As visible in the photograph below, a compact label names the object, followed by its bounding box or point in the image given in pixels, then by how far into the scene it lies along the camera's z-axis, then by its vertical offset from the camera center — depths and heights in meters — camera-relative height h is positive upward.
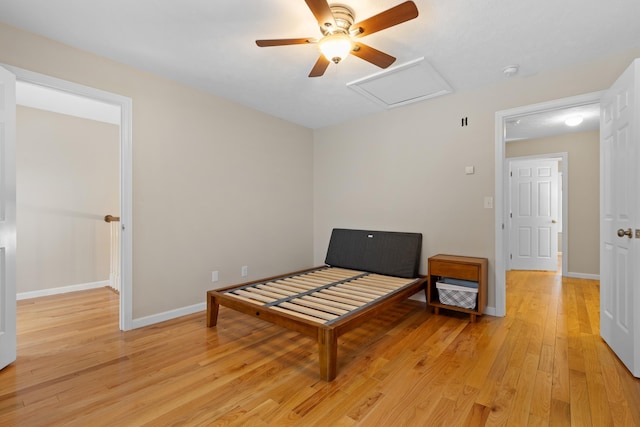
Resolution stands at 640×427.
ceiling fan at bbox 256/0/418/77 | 1.66 +1.12
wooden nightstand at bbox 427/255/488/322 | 2.88 -0.60
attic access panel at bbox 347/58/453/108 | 2.76 +1.32
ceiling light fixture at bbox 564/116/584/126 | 4.12 +1.29
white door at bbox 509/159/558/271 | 5.43 -0.05
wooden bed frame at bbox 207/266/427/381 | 1.99 -0.74
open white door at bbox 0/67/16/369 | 2.01 -0.03
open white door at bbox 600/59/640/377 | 1.93 -0.04
